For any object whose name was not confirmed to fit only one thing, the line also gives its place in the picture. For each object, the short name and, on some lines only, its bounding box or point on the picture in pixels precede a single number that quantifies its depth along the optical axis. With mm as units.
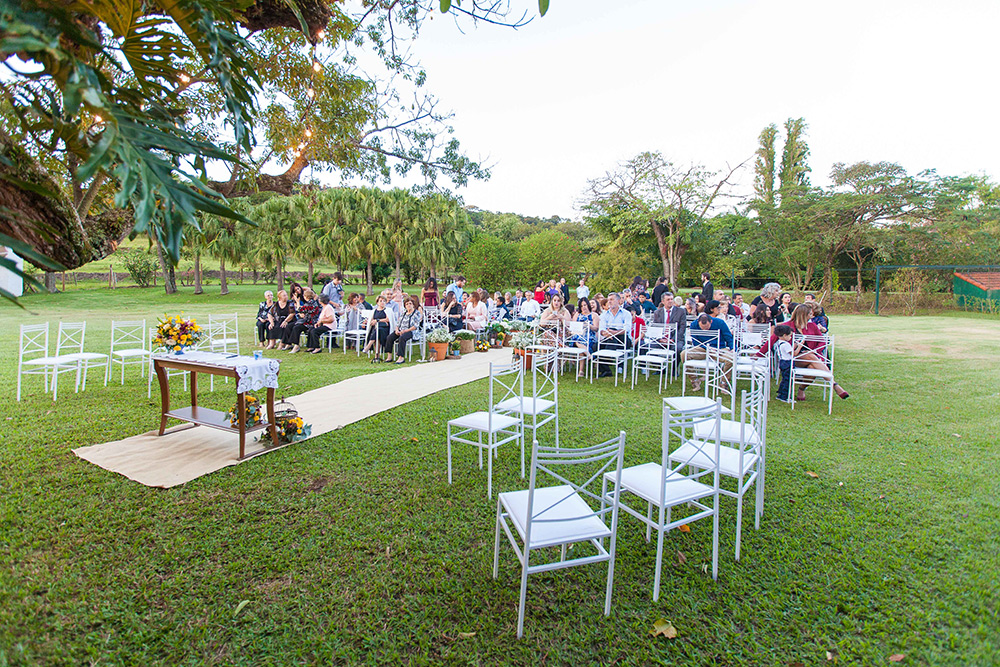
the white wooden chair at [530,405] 4267
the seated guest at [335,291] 11375
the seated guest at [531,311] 13023
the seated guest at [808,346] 6535
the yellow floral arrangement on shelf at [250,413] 4727
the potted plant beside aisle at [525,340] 8572
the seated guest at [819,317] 7316
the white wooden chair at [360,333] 10172
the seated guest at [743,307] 10023
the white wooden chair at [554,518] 2338
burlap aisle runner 4281
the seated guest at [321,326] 10484
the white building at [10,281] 16844
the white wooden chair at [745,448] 3025
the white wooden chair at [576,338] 8031
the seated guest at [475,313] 11547
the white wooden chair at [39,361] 6078
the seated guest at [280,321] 10969
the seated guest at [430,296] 12242
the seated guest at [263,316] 11301
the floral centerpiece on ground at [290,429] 4902
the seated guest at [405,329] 9805
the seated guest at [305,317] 10688
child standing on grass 6555
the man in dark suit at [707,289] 11273
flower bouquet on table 5270
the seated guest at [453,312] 11172
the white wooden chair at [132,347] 6758
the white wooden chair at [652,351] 7457
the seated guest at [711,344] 6727
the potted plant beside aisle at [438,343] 9797
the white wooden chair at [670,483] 2660
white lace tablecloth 4418
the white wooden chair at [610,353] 7809
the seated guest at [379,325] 9727
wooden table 4531
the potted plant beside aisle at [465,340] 10719
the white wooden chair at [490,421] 3820
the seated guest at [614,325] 8156
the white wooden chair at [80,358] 6250
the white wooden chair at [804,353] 6422
